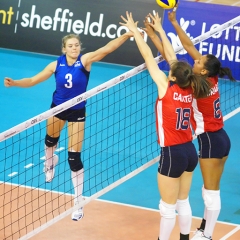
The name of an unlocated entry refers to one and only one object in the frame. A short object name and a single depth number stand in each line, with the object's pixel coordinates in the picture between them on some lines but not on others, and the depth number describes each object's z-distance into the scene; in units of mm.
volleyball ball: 9367
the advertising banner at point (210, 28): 17641
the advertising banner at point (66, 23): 19094
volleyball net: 9836
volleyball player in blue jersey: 10047
